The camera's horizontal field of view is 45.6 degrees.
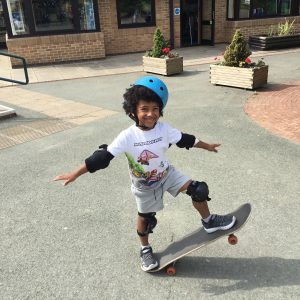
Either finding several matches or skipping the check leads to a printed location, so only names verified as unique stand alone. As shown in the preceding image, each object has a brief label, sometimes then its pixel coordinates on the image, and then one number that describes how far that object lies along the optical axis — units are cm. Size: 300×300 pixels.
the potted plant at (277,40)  1518
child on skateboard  279
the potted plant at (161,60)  1127
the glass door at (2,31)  1703
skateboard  316
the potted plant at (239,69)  920
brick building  1377
